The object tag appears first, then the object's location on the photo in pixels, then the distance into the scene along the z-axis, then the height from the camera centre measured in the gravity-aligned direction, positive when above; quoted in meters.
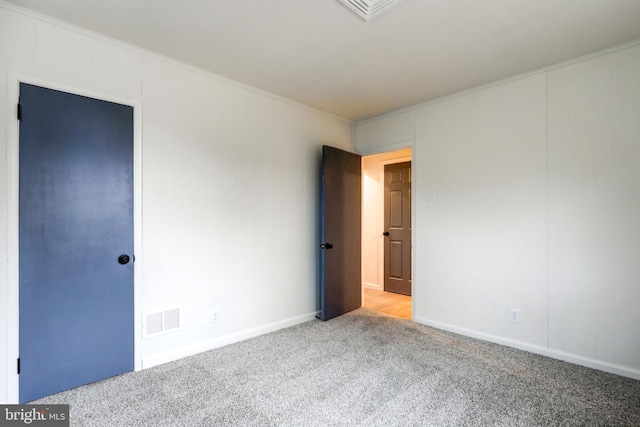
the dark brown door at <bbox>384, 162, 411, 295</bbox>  5.16 -0.22
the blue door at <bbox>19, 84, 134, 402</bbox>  2.06 -0.18
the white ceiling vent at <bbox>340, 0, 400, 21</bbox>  1.94 +1.30
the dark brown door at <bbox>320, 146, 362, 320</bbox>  3.72 -0.24
